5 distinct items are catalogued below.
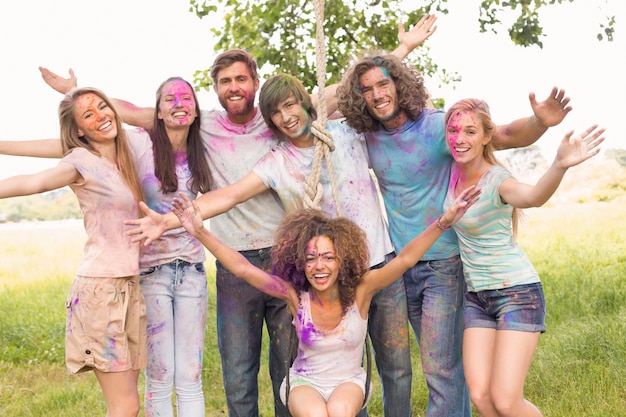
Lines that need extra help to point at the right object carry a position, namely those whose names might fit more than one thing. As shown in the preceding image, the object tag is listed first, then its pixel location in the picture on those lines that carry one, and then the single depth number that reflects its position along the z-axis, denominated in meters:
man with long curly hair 3.74
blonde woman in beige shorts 3.54
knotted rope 3.66
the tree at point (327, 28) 7.45
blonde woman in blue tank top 3.47
